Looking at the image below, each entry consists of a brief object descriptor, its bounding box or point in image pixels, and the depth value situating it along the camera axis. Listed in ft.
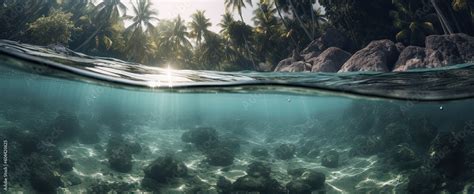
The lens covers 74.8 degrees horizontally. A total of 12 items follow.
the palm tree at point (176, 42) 154.30
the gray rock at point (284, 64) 90.21
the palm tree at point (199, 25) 151.02
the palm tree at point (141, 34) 135.03
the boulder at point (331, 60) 72.64
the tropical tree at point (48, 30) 93.97
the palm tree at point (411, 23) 91.35
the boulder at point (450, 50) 56.75
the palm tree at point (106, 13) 131.44
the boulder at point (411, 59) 59.26
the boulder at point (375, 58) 60.75
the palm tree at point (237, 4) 140.26
